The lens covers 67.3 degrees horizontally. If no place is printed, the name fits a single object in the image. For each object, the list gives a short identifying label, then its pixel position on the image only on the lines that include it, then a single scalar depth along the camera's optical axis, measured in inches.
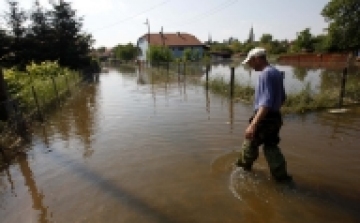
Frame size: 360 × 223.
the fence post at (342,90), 323.6
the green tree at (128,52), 1974.7
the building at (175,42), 2032.5
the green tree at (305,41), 1753.2
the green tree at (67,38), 1006.4
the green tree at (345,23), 1011.9
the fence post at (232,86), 418.6
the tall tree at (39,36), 982.4
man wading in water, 130.7
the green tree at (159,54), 1282.0
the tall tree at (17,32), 962.1
